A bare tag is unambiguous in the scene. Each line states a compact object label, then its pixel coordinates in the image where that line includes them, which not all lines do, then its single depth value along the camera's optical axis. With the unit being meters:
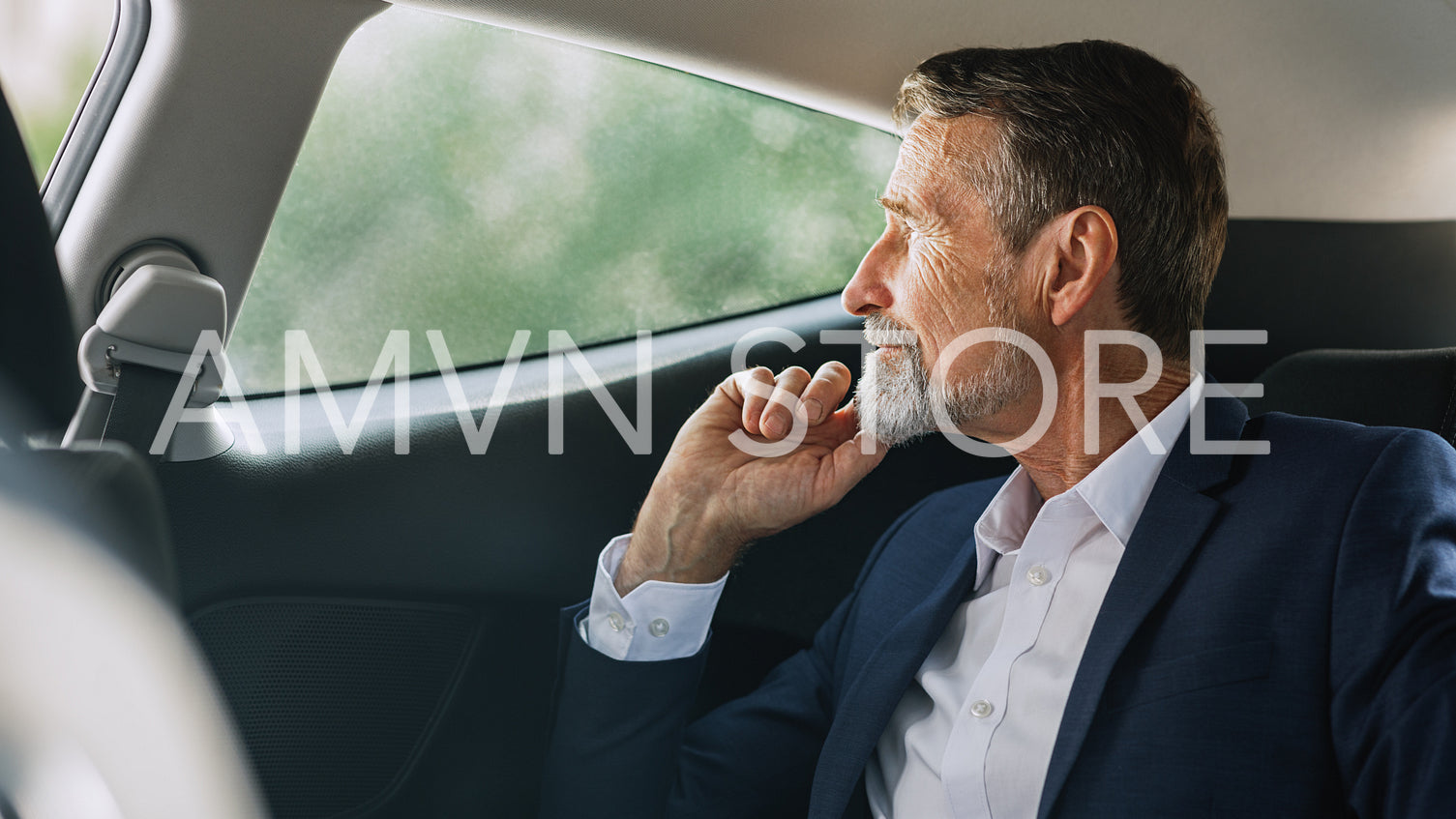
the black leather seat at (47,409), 0.79
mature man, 1.08
